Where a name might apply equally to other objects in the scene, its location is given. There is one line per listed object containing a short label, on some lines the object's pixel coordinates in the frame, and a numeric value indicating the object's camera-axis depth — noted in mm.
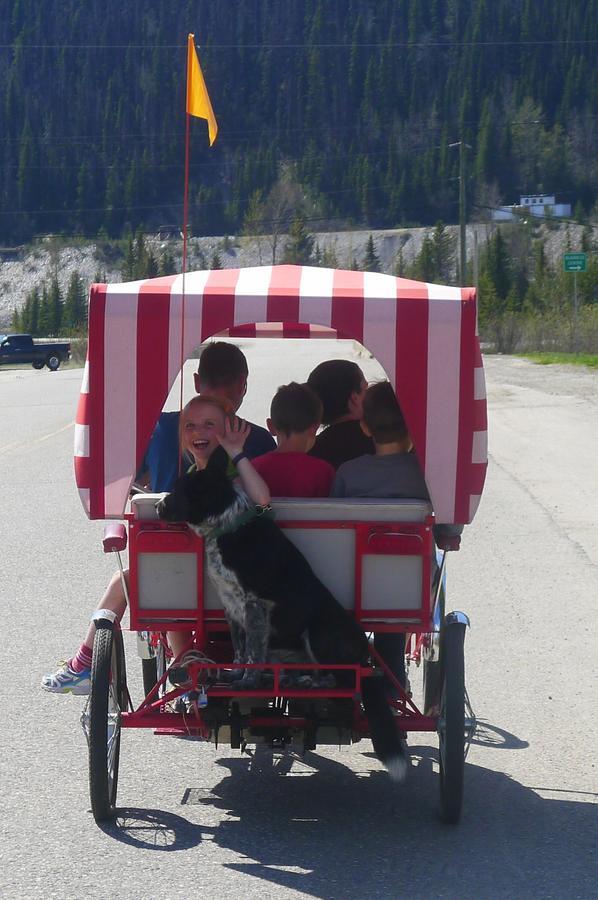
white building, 161000
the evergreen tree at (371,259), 148375
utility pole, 61719
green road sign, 49219
